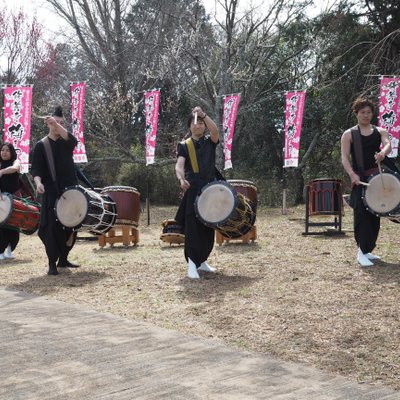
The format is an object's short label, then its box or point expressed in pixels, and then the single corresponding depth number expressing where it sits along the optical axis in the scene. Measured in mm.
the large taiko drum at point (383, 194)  5836
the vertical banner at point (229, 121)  17062
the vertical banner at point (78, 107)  16578
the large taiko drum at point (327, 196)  10109
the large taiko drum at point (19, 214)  7949
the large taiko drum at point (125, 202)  9773
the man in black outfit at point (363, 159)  6047
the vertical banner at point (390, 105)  12969
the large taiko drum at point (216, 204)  5930
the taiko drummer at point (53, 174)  6758
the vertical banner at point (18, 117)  14672
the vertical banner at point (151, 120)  16266
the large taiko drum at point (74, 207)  6695
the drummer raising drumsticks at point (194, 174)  6133
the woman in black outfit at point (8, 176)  8203
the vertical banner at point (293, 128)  16062
